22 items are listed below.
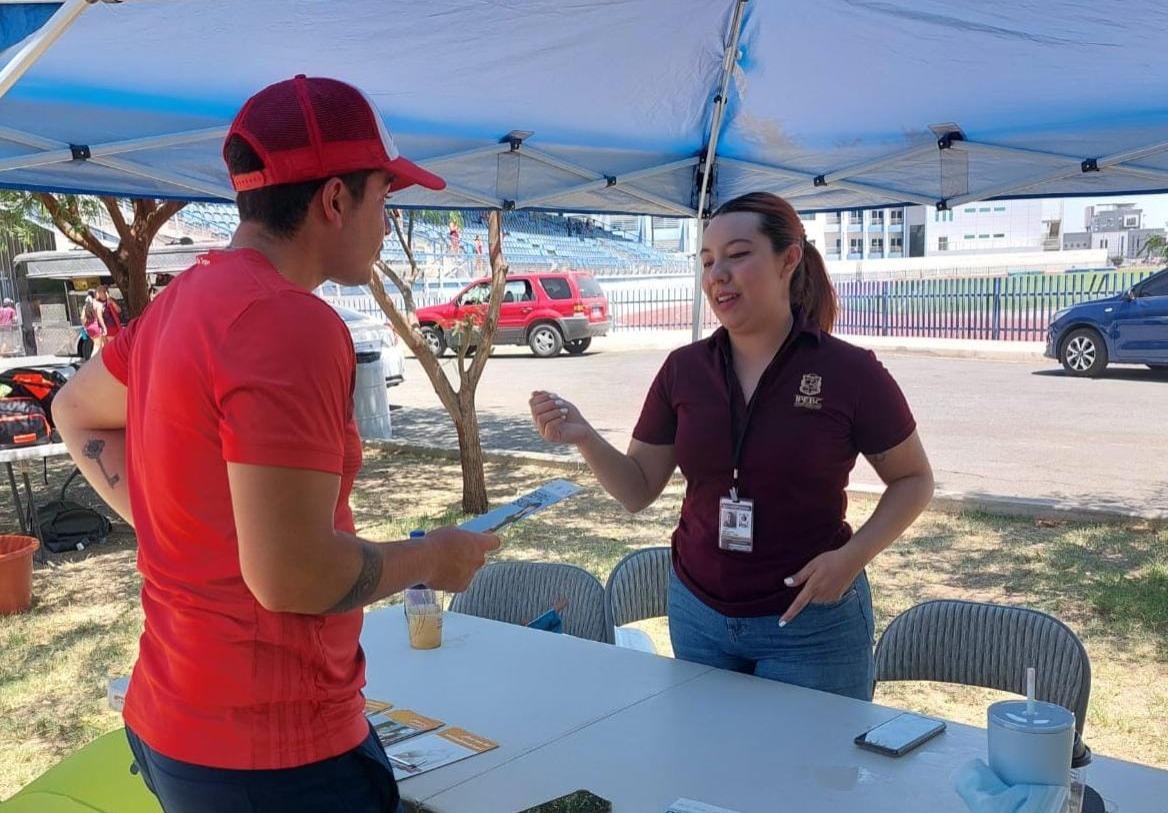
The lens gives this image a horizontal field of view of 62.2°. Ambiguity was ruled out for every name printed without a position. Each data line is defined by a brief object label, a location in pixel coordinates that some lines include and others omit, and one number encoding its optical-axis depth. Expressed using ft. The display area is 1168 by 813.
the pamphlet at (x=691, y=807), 5.04
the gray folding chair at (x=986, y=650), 7.78
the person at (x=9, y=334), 78.02
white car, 41.88
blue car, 38.50
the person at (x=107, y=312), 51.70
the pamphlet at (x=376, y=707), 6.75
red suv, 60.44
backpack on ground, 21.13
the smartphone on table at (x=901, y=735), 5.66
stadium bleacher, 129.29
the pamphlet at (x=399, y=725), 6.35
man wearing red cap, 3.51
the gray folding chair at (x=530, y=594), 9.81
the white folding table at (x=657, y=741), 5.28
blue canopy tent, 9.79
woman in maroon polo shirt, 6.88
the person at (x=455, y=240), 109.13
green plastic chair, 6.72
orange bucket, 16.56
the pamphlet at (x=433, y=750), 5.91
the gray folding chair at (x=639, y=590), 10.30
